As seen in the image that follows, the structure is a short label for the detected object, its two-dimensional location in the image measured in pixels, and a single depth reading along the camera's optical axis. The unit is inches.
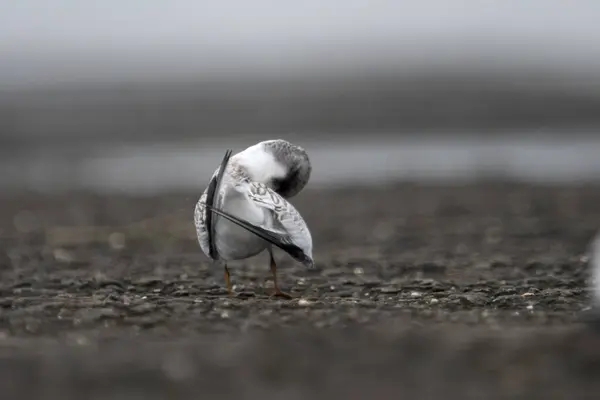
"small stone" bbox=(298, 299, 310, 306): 494.6
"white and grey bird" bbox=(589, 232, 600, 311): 414.4
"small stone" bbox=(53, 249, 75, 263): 692.7
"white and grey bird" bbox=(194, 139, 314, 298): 499.5
